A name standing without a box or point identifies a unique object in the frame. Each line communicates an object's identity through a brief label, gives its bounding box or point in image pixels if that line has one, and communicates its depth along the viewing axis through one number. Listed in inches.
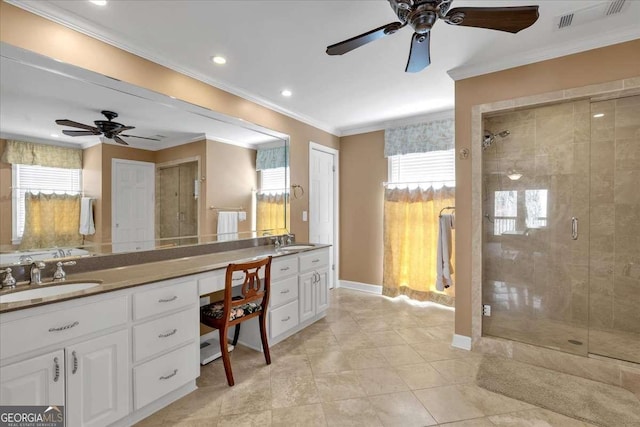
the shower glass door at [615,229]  90.1
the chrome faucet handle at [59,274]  67.0
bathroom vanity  50.3
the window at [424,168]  146.3
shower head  104.0
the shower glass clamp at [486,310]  103.9
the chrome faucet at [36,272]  64.2
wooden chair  80.9
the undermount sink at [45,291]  58.7
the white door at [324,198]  161.2
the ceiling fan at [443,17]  54.4
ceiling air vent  70.0
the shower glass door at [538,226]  94.4
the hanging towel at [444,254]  131.6
